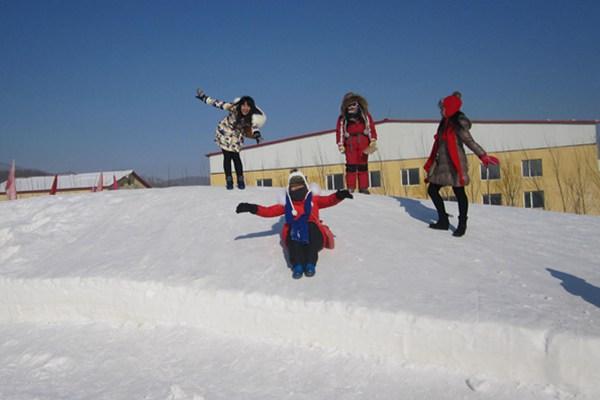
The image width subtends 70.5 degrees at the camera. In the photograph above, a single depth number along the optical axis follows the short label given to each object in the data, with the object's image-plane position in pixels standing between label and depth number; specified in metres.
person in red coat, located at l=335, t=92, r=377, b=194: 7.23
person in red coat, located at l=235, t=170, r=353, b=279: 4.12
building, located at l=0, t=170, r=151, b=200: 34.81
